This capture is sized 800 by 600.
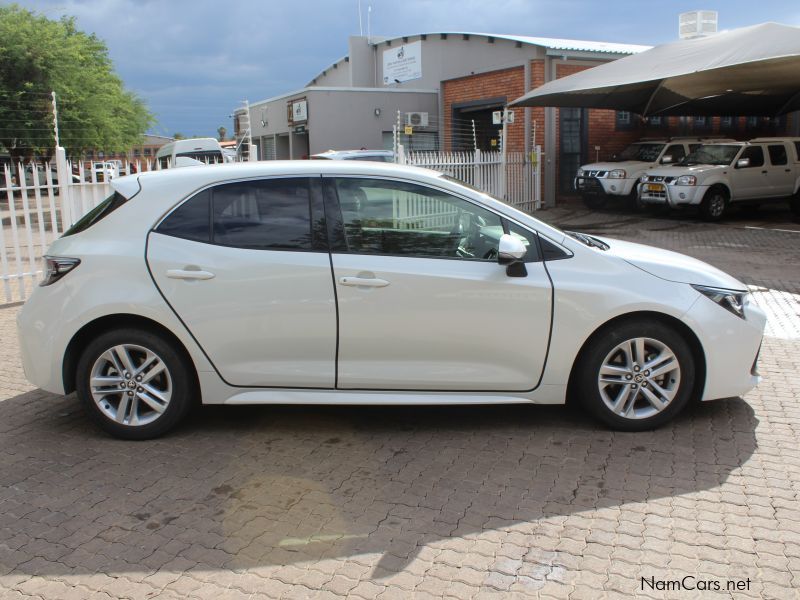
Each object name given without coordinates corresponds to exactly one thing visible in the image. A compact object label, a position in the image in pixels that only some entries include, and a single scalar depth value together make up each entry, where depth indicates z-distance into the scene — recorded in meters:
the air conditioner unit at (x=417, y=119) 24.97
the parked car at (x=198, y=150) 22.62
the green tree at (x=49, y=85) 26.45
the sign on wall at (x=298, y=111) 27.55
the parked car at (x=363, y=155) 14.68
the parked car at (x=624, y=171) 19.41
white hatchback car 4.40
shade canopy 15.12
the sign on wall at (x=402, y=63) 27.51
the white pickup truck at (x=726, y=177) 17.39
